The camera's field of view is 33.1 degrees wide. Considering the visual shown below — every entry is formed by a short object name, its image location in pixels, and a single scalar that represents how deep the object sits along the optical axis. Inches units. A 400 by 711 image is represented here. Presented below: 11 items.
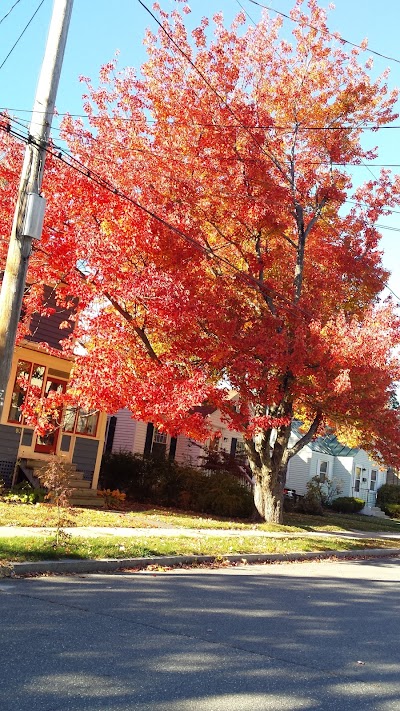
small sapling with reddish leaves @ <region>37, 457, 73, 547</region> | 413.1
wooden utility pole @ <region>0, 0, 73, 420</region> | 357.1
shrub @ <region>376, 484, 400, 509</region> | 1776.6
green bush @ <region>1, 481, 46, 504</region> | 695.1
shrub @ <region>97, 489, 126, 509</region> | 818.8
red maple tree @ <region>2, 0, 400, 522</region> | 591.5
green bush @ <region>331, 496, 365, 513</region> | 1512.1
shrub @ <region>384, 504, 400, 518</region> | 1664.6
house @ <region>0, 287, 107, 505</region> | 780.6
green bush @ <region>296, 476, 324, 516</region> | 1235.2
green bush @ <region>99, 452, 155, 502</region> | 950.4
